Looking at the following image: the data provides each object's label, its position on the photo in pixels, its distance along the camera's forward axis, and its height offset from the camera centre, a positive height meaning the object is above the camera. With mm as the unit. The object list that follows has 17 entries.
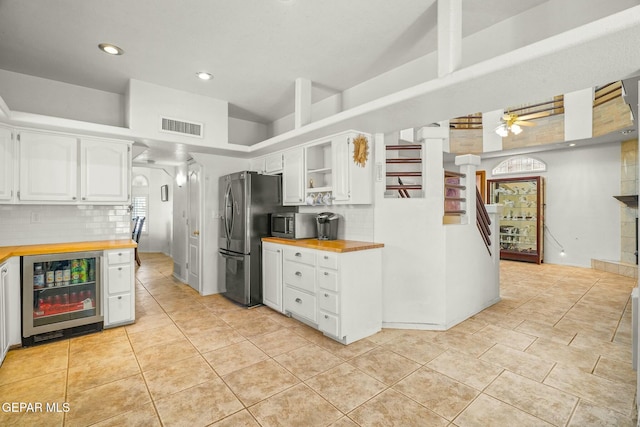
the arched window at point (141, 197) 8896 +422
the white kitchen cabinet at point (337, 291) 3020 -839
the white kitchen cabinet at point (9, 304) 2594 -850
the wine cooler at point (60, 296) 2984 -885
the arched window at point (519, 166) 7590 +1200
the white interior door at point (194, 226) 4920 -250
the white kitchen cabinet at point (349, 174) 3449 +432
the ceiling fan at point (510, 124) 5793 +1699
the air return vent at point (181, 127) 3932 +1125
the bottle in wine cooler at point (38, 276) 3068 -655
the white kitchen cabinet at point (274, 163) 4465 +734
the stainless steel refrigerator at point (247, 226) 4129 -201
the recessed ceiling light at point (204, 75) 3541 +1604
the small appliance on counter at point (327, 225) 3713 -165
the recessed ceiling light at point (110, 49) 2955 +1606
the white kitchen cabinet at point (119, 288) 3391 -867
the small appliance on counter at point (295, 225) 3789 -177
